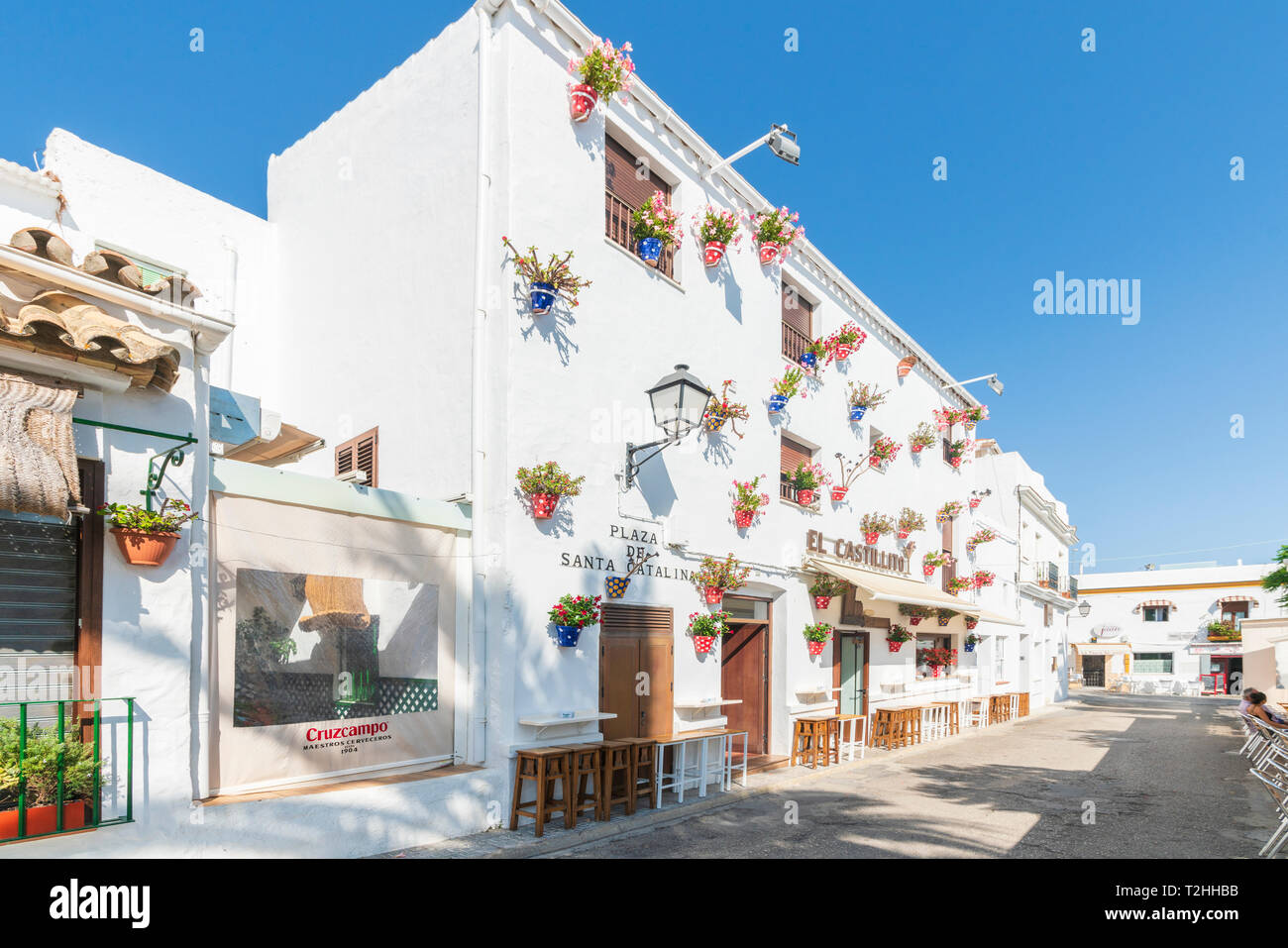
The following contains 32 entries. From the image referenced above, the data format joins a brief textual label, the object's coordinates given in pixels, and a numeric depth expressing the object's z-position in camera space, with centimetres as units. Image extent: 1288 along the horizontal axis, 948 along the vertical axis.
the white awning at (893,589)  1286
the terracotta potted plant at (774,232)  1215
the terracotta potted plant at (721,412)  1076
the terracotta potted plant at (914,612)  1655
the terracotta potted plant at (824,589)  1291
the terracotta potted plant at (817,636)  1273
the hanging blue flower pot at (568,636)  814
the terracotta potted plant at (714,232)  1087
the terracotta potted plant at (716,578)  1030
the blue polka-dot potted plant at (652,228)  989
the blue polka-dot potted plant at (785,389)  1216
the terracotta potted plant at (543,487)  796
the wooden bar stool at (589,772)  768
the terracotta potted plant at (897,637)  1596
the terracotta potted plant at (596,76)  893
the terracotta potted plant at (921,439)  1802
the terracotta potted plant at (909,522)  1705
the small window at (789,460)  1309
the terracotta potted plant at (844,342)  1451
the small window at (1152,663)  4553
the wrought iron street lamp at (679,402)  869
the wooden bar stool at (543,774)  736
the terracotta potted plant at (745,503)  1118
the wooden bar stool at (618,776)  802
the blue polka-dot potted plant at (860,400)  1523
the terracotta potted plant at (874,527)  1538
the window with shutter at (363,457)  915
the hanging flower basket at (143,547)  522
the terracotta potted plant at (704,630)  1002
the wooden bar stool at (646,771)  870
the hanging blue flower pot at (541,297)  821
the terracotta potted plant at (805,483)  1314
